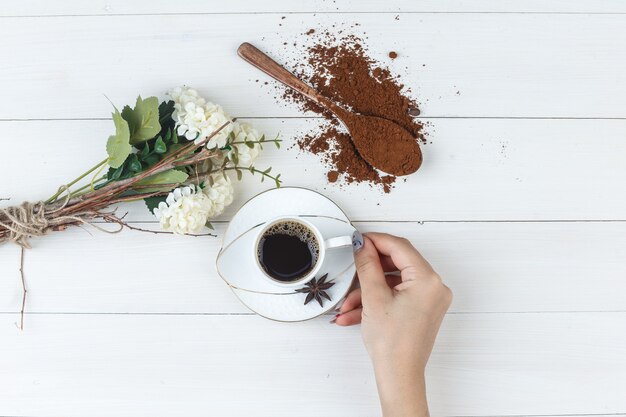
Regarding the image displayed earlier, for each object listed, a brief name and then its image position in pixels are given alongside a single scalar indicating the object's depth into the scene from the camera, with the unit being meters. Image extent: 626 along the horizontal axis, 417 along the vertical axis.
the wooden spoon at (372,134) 1.05
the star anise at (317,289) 0.99
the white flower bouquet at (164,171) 0.95
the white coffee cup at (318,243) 0.92
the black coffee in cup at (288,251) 0.97
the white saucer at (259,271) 1.01
